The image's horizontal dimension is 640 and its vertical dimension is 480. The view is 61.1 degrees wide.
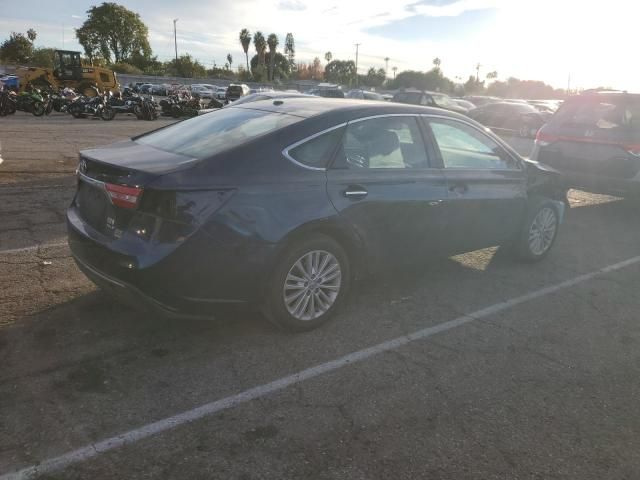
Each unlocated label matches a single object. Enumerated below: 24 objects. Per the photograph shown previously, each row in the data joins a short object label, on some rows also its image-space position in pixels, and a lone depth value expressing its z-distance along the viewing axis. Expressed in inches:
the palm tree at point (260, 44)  4256.9
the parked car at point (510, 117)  900.6
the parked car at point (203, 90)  1870.4
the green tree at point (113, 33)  3390.7
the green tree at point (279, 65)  4193.9
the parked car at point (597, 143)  295.9
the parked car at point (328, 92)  1093.8
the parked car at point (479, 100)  1463.2
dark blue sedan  125.0
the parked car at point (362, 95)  1162.8
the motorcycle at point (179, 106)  1034.7
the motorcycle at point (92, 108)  854.5
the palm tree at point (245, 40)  4407.0
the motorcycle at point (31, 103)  866.1
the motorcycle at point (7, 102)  820.0
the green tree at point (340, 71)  4471.7
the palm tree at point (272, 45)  4165.8
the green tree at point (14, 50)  3262.8
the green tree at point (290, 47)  5113.2
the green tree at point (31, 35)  3432.6
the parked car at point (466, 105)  1085.6
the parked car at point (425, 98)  871.1
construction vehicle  1216.8
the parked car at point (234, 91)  1542.8
